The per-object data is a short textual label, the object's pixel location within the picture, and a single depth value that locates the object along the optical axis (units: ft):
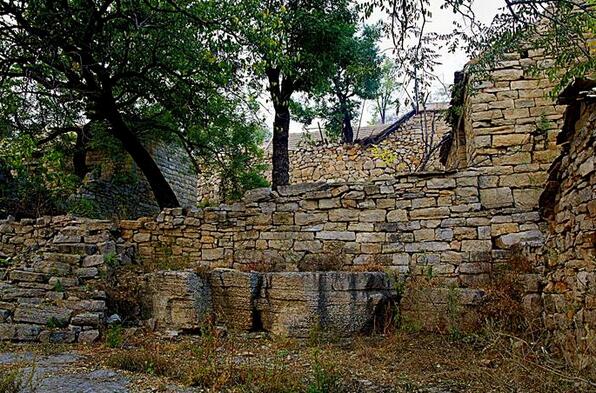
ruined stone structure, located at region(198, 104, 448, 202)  53.16
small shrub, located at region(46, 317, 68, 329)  21.51
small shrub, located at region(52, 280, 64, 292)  24.06
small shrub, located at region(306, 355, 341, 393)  13.34
